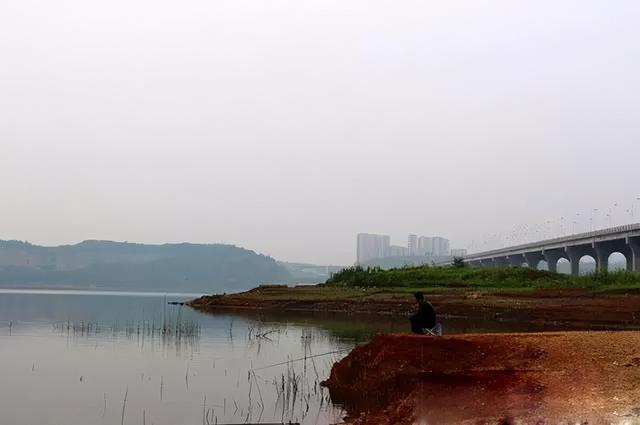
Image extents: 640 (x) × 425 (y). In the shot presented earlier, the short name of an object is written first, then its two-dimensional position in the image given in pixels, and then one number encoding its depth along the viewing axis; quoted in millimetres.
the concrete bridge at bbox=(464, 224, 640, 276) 92312
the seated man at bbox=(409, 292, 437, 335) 19609
